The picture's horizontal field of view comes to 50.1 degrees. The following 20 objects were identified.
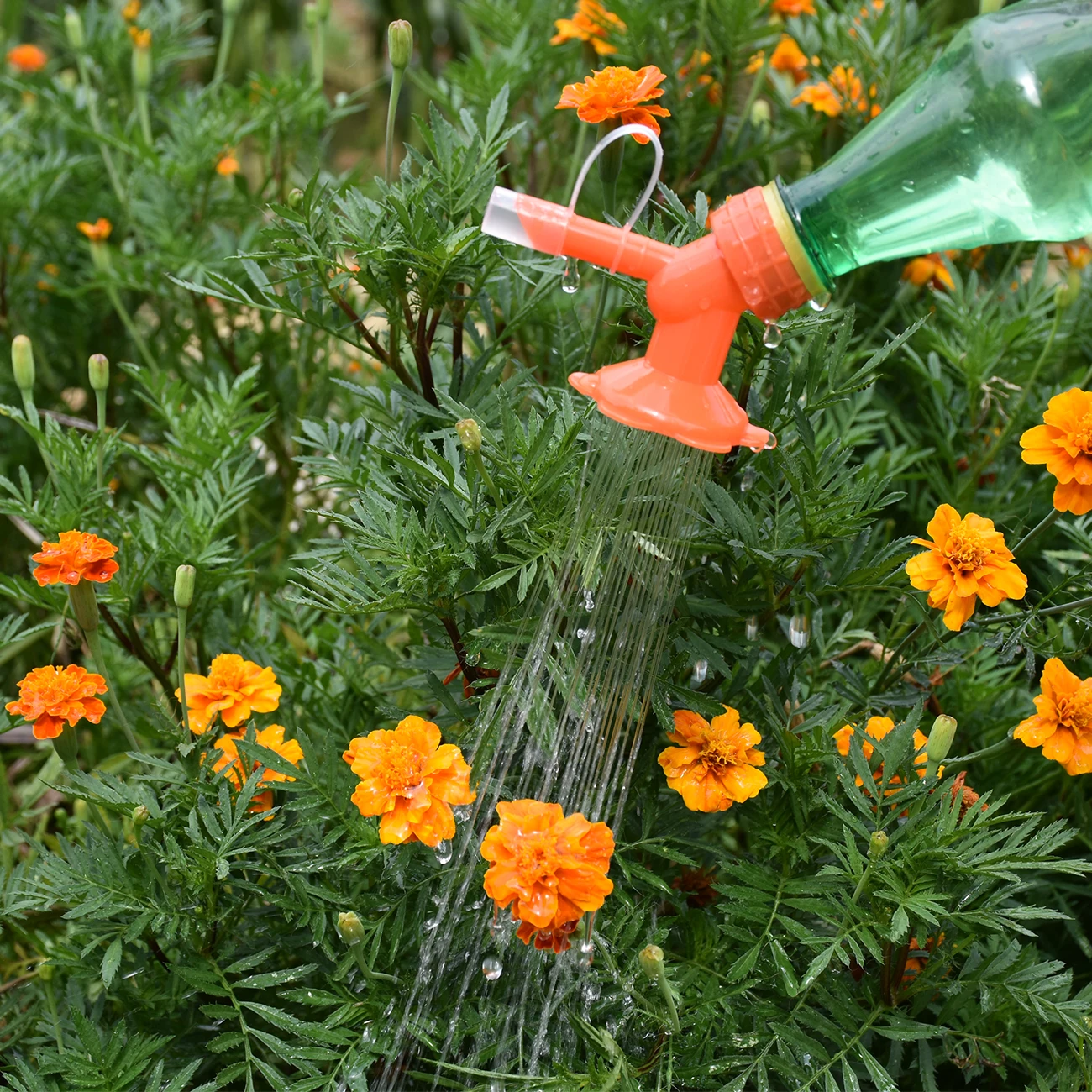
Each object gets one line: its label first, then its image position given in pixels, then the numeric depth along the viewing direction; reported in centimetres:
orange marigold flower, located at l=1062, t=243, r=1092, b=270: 110
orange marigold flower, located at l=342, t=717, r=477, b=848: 58
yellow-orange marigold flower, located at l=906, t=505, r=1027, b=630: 63
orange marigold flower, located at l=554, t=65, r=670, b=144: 67
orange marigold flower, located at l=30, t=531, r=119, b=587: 66
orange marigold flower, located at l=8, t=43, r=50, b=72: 140
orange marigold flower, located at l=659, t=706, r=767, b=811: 63
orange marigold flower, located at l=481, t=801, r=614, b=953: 52
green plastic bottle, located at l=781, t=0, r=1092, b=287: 47
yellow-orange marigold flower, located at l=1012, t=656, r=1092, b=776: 65
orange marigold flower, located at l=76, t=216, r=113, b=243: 100
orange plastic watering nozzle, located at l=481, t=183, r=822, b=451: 51
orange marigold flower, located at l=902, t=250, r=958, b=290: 100
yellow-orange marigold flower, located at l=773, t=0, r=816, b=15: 106
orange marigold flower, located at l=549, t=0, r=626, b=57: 97
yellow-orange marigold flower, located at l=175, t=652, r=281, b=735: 71
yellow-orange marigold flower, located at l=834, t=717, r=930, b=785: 69
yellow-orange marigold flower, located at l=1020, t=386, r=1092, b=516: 64
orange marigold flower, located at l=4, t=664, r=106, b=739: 66
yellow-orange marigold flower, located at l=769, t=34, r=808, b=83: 113
